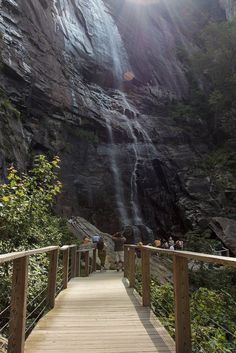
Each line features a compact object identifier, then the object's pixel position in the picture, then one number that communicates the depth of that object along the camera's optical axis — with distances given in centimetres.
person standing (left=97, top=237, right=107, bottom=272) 1429
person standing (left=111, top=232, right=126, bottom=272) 1391
